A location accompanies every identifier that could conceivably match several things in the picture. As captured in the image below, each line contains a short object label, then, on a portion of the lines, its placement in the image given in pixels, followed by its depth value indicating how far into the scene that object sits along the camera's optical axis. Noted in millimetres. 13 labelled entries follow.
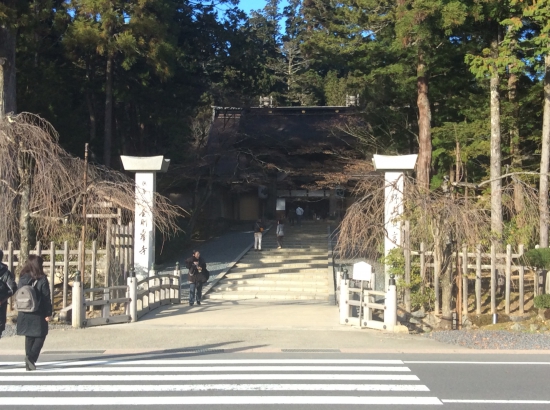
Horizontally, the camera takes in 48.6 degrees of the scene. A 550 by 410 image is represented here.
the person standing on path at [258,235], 25961
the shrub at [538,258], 15075
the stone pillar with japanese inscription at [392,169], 14894
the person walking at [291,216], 37506
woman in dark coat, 8227
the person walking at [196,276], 15883
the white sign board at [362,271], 13383
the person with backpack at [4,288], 8477
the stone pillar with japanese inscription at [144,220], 17156
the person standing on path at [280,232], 26781
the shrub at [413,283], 13883
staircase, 18844
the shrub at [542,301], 13281
